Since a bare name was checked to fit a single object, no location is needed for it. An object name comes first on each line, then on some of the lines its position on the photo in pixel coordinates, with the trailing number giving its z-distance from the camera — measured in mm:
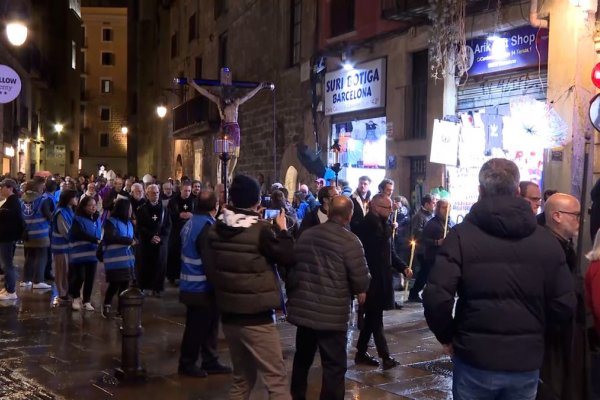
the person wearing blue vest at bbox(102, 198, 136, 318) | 9164
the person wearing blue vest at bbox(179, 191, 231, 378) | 6531
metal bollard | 6374
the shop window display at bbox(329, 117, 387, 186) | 16484
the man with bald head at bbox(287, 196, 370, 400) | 5289
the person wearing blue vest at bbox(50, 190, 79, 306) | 10242
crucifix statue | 14461
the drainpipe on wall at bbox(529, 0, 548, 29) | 11641
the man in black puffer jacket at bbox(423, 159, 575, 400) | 3371
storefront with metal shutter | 10992
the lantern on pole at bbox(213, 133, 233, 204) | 11589
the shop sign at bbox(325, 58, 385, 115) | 15961
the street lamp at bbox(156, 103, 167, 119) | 32125
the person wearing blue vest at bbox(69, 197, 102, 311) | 9688
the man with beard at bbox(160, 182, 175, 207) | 12909
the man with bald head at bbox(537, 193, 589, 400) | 3871
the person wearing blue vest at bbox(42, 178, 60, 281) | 12670
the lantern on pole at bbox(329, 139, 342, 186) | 13591
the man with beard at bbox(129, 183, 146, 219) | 11641
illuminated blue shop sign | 11922
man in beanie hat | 4863
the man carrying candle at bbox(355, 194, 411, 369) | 6945
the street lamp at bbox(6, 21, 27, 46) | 13352
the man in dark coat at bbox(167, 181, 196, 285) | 11789
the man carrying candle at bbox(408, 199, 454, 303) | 10422
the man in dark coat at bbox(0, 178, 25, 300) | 10297
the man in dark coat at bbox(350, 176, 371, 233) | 10980
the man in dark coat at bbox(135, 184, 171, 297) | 10789
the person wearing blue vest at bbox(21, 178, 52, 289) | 11320
